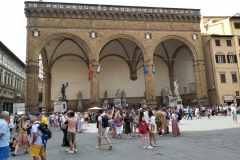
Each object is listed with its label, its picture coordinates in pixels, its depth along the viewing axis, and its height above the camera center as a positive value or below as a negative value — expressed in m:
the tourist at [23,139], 6.59 -1.05
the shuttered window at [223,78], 24.09 +2.72
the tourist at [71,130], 6.05 -0.74
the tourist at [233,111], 12.22 -0.74
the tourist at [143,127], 6.46 -0.79
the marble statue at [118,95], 27.02 +1.32
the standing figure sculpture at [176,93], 24.71 +1.14
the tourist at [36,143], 4.12 -0.75
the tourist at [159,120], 9.18 -0.82
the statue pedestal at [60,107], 21.52 +0.01
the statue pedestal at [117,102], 26.02 +0.34
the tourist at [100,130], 6.66 -0.87
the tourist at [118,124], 9.06 -0.91
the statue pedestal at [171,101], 24.92 +0.13
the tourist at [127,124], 9.07 -0.95
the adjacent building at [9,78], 34.06 +6.18
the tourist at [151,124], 6.93 -0.79
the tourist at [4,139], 3.76 -0.59
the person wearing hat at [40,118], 4.85 -0.26
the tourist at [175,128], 8.80 -1.21
